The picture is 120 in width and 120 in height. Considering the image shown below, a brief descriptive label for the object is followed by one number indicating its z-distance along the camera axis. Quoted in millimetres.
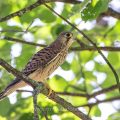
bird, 12305
